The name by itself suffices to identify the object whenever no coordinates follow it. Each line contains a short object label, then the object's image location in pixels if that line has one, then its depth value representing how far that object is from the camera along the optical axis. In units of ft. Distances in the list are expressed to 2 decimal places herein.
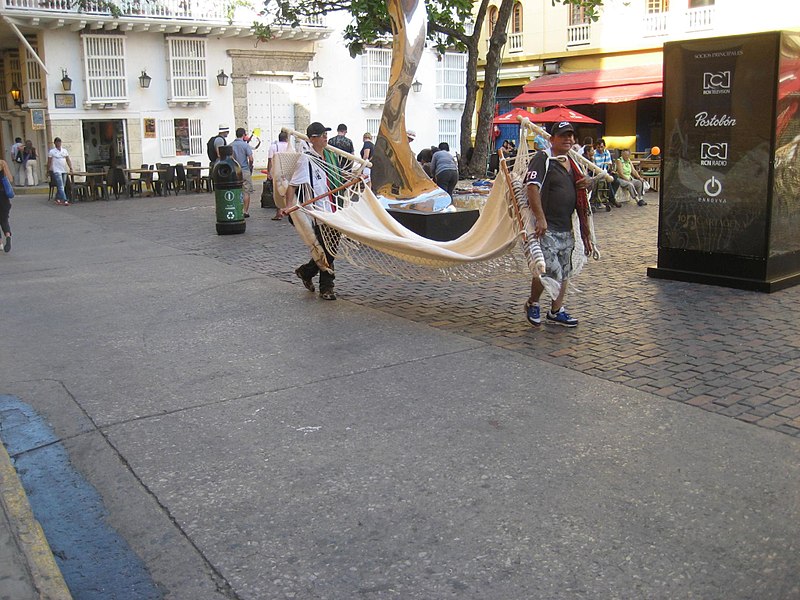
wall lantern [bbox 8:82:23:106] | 84.12
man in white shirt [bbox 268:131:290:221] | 48.69
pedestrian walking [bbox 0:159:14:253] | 38.06
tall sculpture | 34.94
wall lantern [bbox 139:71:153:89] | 82.84
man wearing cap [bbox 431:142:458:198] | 44.09
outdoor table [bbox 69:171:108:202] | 68.18
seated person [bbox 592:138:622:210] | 53.78
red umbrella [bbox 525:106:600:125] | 74.38
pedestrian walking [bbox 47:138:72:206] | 66.49
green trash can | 42.93
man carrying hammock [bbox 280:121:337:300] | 26.71
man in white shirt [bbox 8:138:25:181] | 81.60
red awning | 83.51
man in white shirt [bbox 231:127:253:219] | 51.88
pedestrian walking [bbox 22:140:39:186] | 80.69
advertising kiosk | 25.52
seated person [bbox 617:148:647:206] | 54.08
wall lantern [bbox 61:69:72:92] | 78.64
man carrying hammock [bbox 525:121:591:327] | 21.48
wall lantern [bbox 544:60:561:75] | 98.73
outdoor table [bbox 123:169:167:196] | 71.87
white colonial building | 79.61
